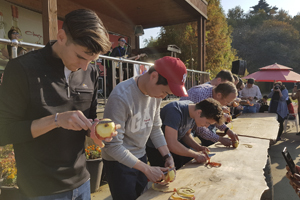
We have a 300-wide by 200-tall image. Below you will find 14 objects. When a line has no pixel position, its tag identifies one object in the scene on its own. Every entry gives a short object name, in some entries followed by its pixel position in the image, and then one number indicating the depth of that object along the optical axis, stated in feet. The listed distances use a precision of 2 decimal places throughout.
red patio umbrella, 31.42
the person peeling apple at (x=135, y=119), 5.22
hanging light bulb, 31.49
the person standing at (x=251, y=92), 25.83
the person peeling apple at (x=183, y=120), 7.36
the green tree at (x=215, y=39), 49.96
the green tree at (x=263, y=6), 201.96
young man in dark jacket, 3.33
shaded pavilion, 25.22
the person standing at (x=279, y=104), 25.22
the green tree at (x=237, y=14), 161.85
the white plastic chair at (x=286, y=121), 28.28
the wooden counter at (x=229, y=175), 5.29
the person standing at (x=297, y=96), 27.12
